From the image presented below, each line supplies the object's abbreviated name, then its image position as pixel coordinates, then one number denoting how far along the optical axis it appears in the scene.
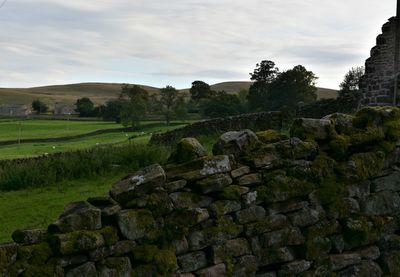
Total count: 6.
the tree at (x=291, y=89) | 66.75
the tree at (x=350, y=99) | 18.34
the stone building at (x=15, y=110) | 89.03
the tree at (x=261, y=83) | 71.25
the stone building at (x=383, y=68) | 16.70
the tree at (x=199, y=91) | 90.77
